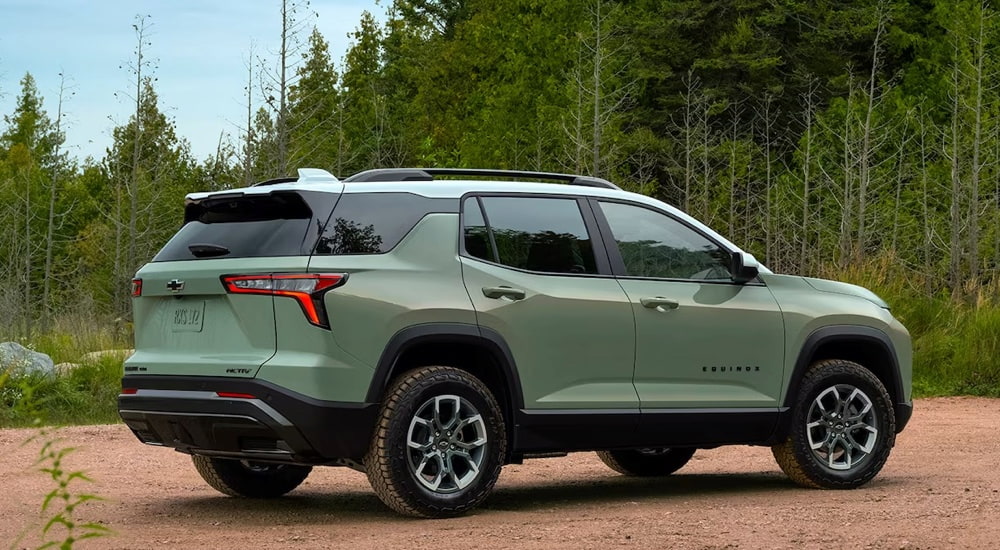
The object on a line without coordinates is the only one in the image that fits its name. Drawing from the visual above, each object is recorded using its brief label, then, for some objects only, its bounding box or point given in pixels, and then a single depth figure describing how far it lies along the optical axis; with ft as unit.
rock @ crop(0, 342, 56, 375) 50.66
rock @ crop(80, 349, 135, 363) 55.07
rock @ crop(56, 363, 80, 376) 54.08
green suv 22.75
